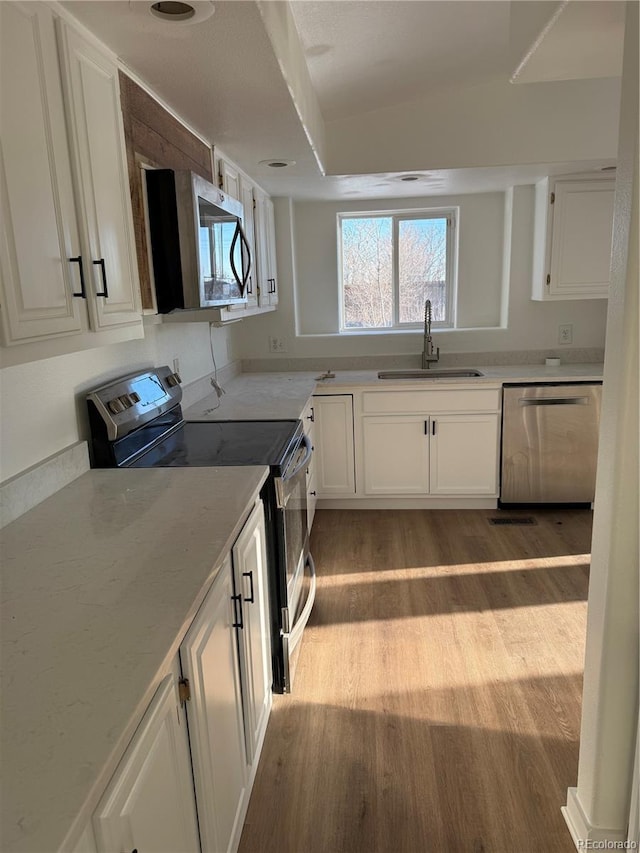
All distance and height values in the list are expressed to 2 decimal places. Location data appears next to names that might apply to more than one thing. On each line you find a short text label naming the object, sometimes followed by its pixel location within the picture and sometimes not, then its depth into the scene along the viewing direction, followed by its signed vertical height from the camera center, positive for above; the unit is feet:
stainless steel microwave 6.23 +0.75
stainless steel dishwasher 12.09 -2.98
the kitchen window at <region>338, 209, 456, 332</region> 14.24 +0.80
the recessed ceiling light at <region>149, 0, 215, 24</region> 4.53 +2.29
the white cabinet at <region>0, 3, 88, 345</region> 3.70 +0.82
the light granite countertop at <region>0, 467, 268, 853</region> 2.41 -1.81
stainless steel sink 13.51 -1.69
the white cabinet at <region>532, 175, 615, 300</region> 12.14 +1.20
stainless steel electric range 6.53 -1.73
